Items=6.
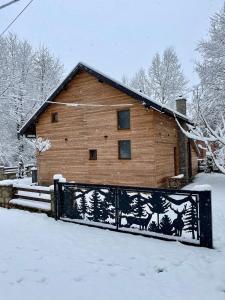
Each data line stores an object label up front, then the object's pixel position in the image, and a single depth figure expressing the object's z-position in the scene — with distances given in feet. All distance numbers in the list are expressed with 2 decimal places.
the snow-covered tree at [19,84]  83.10
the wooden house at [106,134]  50.60
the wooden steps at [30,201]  32.17
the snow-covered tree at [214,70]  52.49
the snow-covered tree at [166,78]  104.53
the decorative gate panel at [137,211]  22.00
